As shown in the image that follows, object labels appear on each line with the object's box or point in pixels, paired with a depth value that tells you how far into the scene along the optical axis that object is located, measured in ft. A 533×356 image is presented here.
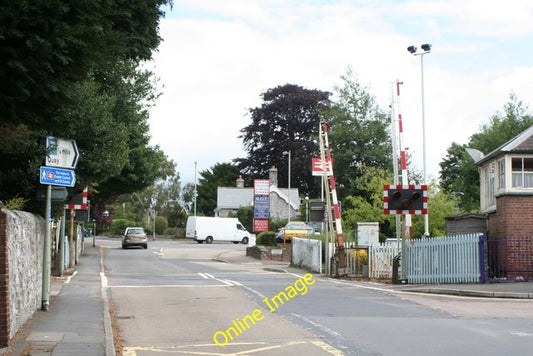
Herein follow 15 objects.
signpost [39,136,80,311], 40.32
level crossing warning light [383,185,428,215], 67.92
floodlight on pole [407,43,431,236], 99.16
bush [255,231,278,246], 151.23
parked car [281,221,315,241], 148.94
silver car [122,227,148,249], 162.09
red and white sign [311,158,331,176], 94.69
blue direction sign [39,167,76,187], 39.86
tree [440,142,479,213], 177.04
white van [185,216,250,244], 204.54
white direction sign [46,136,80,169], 40.78
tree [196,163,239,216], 306.55
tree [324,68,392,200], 159.94
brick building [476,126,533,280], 70.03
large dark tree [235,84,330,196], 225.76
